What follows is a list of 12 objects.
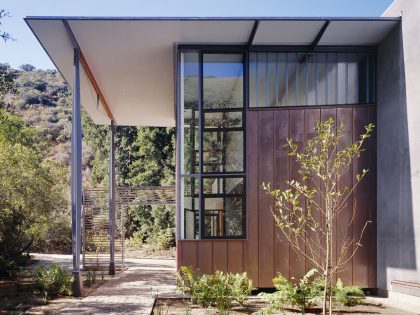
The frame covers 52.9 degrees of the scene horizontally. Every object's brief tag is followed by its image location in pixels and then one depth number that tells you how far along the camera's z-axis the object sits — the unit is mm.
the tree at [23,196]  10070
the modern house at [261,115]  7656
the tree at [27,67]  55031
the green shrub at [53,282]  7910
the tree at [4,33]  6949
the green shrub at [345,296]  6812
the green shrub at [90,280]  9375
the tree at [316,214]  7934
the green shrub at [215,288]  6570
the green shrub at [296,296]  6414
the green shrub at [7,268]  10156
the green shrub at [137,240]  20641
